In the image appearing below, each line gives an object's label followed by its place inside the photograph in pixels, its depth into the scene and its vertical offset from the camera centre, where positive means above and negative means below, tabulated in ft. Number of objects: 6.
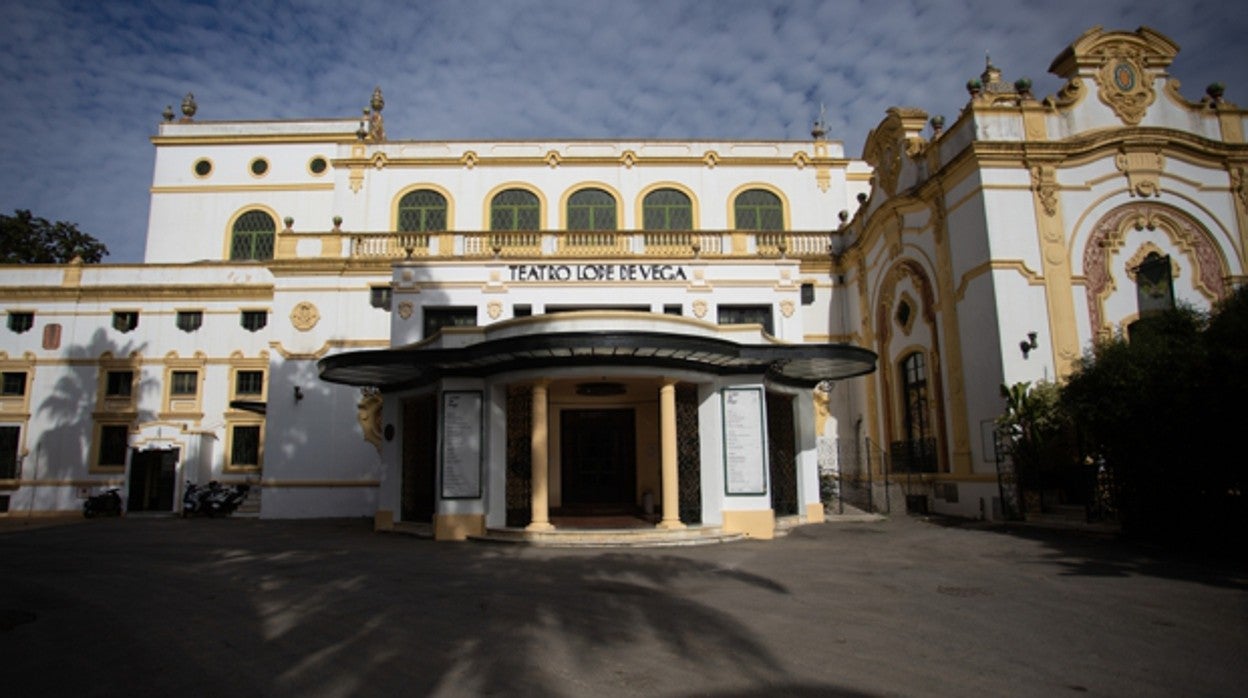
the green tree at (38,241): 100.78 +33.03
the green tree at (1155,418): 34.86 +1.82
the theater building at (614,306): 47.50 +14.10
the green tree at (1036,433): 48.80 +1.54
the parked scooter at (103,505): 74.28 -3.24
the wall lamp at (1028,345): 52.54 +7.94
